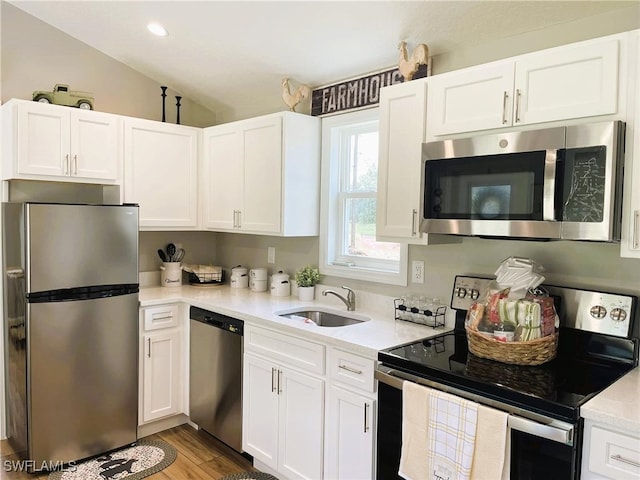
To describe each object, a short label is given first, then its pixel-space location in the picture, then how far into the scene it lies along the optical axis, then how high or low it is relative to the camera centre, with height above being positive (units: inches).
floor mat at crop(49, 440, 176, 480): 105.2 -57.8
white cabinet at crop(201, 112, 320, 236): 118.6 +12.5
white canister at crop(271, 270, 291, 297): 130.0 -17.6
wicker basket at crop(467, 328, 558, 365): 71.4 -19.2
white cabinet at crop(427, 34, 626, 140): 66.2 +21.6
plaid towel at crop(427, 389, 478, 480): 64.6 -29.9
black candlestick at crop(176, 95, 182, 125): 148.4 +35.3
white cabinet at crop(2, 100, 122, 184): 108.6 +18.1
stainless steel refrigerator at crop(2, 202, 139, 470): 103.0 -25.7
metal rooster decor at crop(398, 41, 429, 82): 92.6 +33.1
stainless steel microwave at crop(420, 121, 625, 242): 65.2 +6.6
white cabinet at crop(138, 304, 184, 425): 120.9 -37.7
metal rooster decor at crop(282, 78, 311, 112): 121.8 +33.4
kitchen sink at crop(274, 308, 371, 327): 109.1 -22.5
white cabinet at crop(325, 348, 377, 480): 81.0 -34.9
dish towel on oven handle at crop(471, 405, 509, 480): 61.8 -29.5
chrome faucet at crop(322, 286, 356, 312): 111.8 -18.5
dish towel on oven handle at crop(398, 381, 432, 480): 70.2 -31.6
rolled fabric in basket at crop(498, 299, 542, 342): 72.6 -14.4
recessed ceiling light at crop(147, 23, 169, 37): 113.2 +46.6
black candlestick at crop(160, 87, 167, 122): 142.9 +38.6
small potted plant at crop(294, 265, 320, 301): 124.3 -15.9
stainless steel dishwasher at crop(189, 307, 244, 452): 110.3 -38.2
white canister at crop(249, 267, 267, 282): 137.3 -15.4
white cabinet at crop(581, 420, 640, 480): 53.4 -26.5
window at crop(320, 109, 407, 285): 115.6 +5.7
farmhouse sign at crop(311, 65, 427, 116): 106.9 +32.4
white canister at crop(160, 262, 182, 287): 143.6 -16.8
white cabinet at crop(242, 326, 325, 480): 91.6 -38.6
